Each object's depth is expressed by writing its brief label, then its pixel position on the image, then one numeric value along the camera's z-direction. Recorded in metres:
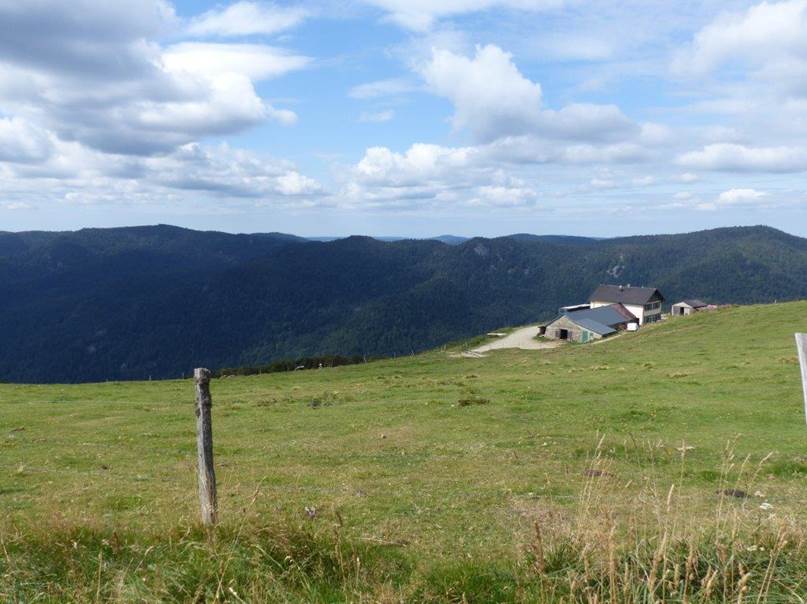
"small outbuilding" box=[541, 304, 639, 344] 98.56
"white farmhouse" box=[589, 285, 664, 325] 122.62
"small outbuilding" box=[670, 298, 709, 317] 138.48
